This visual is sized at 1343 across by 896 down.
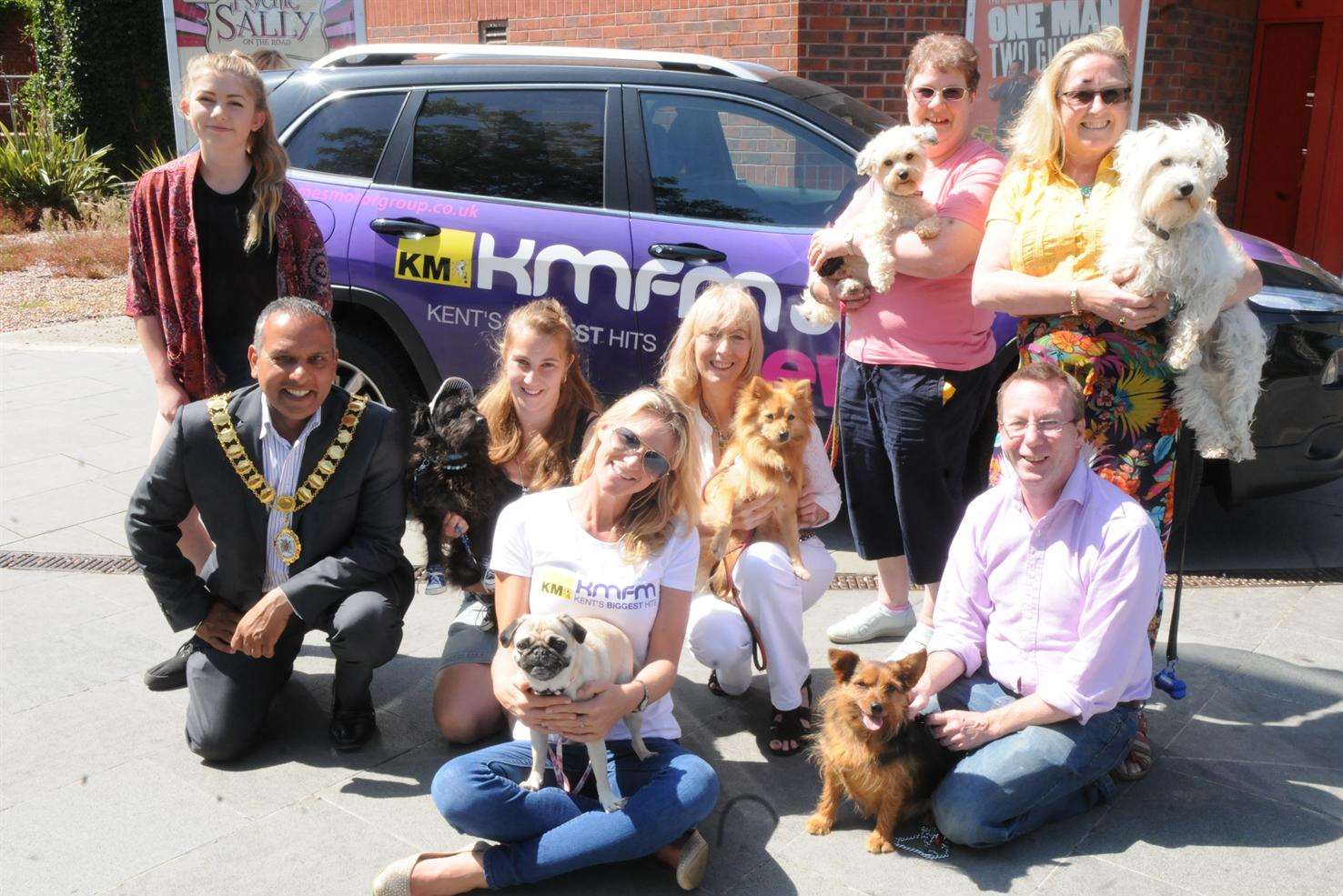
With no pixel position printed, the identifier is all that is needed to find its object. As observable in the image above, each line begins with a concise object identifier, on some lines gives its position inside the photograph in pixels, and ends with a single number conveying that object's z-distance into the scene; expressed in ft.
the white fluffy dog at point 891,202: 11.64
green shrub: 45.06
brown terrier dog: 9.36
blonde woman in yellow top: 10.15
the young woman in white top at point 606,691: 8.89
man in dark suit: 10.85
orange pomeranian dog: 11.51
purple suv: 15.43
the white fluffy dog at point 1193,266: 9.52
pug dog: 8.79
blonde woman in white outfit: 11.29
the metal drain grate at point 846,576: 15.76
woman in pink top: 11.64
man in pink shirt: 9.41
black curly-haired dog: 11.67
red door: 31.12
